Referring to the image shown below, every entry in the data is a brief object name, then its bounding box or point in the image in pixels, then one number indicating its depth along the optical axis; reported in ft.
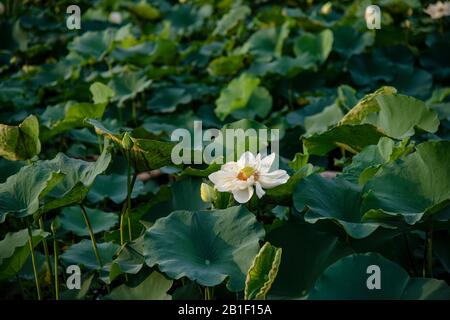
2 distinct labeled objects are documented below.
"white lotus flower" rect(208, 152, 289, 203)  10.90
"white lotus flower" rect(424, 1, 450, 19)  20.49
